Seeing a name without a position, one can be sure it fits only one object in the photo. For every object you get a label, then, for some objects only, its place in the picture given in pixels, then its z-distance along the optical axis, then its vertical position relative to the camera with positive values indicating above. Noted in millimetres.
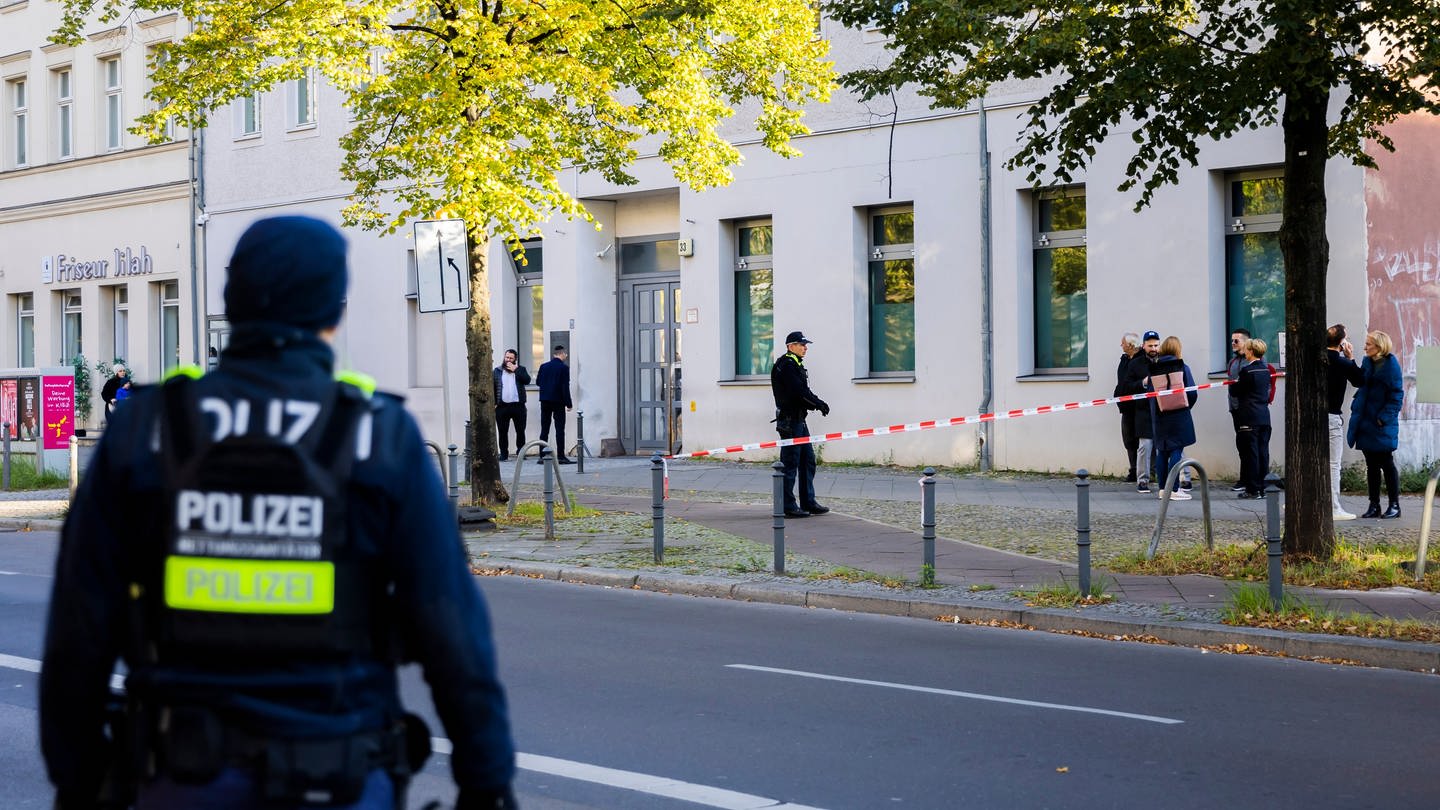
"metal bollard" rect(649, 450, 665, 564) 13719 -892
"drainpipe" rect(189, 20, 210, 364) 33781 +3321
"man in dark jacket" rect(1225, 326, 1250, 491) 17766 +195
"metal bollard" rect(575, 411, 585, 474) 23891 -741
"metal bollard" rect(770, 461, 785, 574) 12859 -925
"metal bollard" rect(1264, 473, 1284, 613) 10711 -938
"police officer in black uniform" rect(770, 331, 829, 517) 16609 -212
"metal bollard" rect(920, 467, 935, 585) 12055 -948
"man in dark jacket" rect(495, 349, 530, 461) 25641 +14
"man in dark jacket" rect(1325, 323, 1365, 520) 16172 +18
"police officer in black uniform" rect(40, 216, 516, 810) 2760 -291
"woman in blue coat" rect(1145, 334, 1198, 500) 17719 -373
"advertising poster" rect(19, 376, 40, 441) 25766 -141
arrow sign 15367 +1136
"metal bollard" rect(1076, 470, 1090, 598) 11484 -951
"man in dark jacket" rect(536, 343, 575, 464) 25891 +10
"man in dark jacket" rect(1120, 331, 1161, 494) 18734 -281
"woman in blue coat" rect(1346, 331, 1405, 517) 15812 -291
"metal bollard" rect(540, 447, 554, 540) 15523 -928
